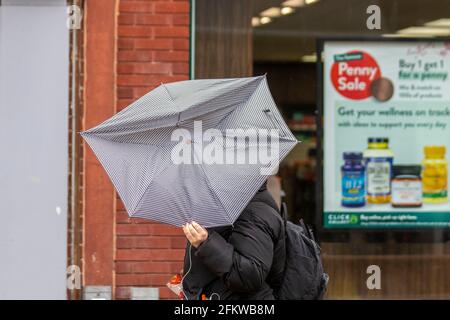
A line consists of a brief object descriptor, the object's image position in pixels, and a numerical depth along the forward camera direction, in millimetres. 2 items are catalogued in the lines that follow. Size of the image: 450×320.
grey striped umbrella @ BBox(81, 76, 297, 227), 6115
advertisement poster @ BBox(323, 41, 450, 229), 11107
